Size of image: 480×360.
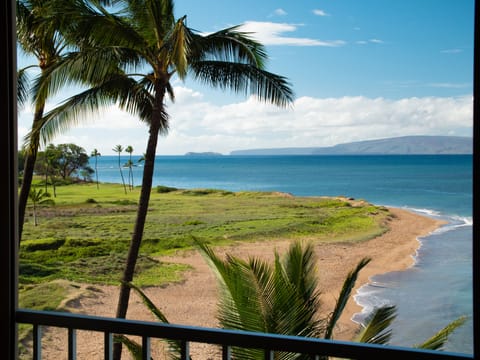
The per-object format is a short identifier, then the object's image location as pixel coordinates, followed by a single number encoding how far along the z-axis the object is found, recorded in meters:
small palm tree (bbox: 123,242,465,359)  3.33
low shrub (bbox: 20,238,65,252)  16.30
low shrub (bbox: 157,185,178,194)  21.55
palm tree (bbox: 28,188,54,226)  17.47
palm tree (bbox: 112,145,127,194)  20.05
